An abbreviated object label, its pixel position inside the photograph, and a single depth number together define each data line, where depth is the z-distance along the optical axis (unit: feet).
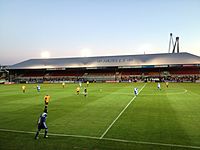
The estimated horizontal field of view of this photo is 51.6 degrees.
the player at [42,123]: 41.11
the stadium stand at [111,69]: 254.47
